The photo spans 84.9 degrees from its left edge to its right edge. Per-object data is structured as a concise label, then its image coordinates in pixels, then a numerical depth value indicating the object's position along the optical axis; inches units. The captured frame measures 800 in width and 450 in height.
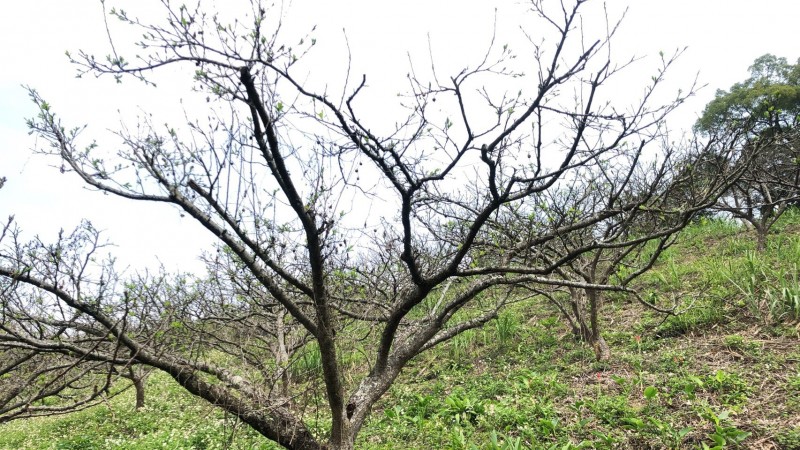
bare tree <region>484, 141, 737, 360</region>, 121.9
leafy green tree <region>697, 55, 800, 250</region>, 313.4
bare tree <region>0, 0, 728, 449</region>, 94.9
